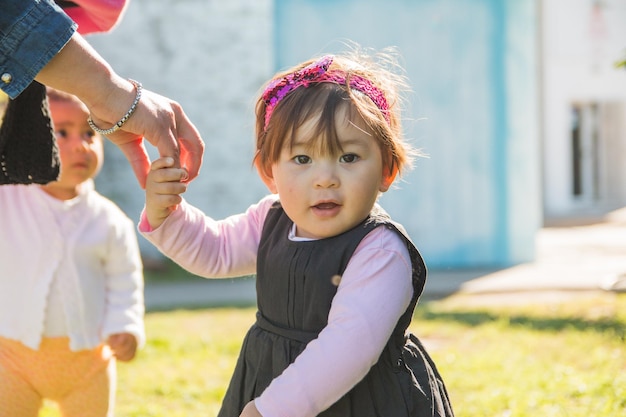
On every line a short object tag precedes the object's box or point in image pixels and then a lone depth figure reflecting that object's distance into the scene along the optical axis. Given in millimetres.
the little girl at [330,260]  2201
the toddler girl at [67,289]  2666
